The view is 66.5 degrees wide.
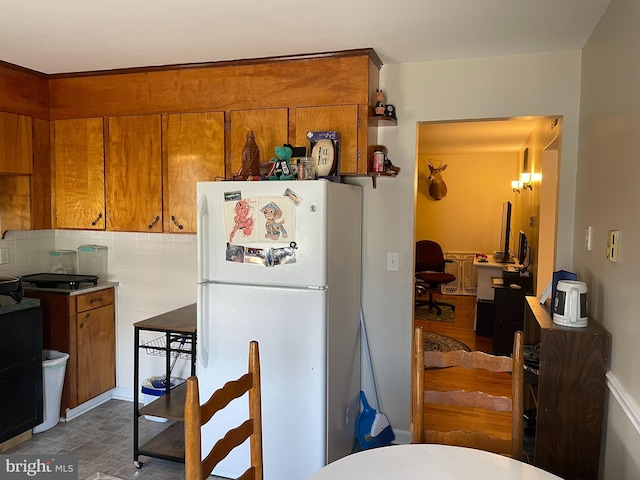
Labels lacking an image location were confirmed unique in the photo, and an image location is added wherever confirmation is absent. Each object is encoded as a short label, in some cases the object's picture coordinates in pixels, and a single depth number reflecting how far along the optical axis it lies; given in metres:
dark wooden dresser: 1.85
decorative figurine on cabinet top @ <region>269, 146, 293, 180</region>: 2.53
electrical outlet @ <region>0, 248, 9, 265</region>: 3.33
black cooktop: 3.30
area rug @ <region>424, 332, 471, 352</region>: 5.07
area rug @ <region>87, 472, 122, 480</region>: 2.63
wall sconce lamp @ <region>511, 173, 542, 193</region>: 5.01
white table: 1.36
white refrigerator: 2.41
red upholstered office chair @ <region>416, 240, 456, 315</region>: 7.06
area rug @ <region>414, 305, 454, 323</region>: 6.50
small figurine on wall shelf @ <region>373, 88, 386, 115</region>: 2.76
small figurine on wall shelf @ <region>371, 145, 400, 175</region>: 2.78
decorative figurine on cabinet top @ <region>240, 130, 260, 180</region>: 2.68
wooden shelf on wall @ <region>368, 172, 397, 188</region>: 2.80
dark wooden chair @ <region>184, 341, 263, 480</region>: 1.25
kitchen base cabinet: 3.24
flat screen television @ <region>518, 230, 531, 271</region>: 5.30
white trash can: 3.09
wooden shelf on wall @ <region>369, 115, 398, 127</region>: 2.78
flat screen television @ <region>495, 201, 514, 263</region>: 6.07
